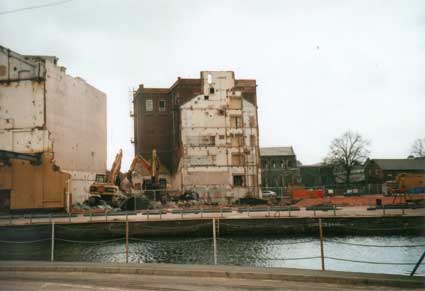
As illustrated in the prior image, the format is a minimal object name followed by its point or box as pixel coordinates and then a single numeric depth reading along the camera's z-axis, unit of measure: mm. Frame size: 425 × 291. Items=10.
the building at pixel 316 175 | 94688
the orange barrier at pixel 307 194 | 49688
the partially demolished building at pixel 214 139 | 52094
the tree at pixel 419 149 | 75856
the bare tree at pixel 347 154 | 80412
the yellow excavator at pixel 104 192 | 38344
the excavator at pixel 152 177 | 43531
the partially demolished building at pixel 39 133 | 35000
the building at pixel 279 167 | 88312
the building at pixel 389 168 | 79688
